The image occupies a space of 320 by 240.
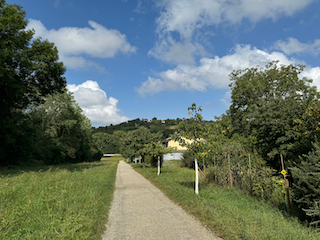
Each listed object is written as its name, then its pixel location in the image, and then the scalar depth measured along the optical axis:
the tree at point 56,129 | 30.98
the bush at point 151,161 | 29.71
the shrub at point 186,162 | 26.31
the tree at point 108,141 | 134.88
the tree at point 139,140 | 27.25
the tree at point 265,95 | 11.94
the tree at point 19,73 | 15.77
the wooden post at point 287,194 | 6.09
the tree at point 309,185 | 4.39
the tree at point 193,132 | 9.52
